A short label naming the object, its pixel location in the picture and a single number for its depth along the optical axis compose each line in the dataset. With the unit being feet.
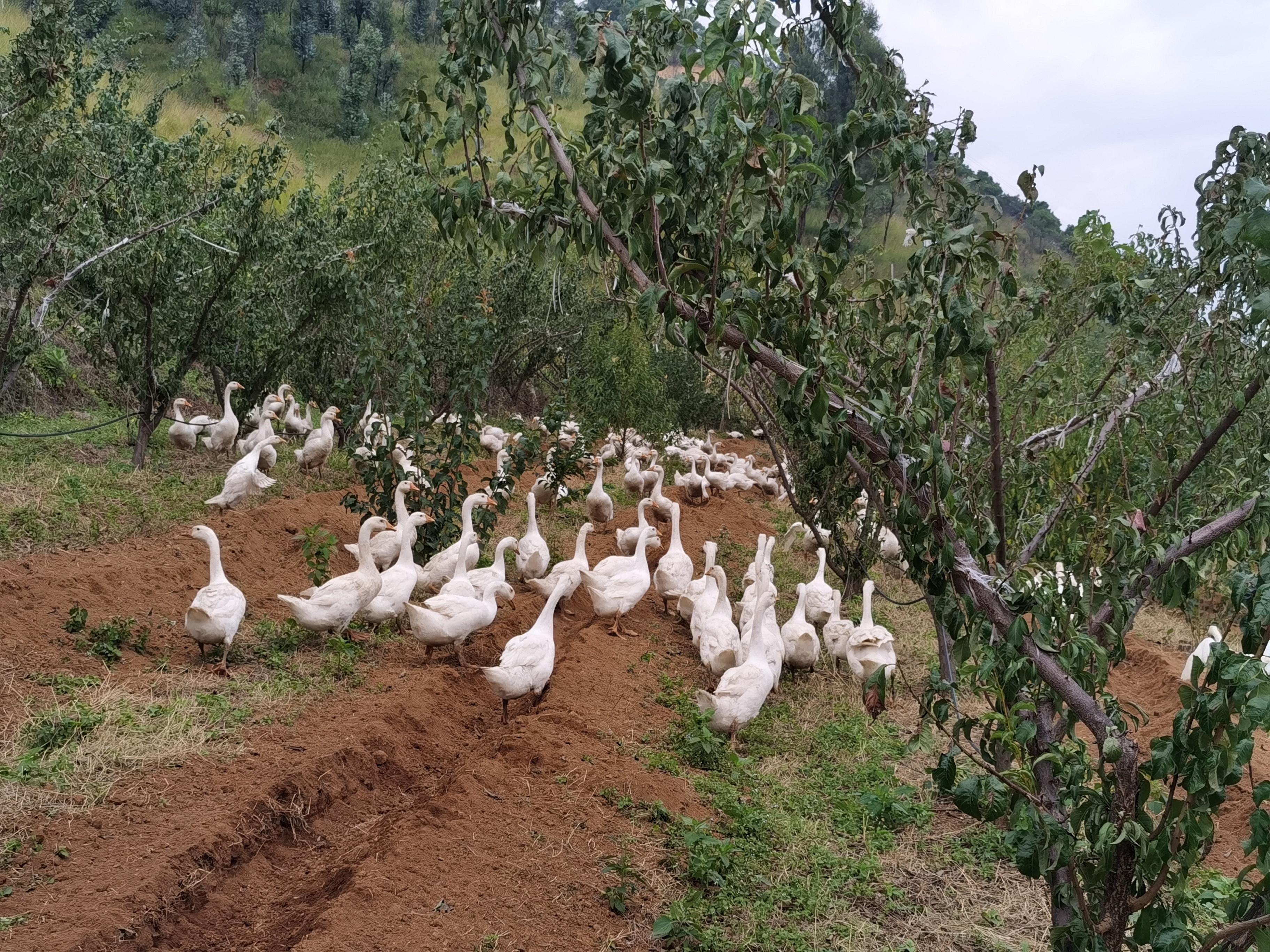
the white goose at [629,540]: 42.93
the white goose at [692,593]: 33.63
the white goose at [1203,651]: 31.30
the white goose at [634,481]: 58.90
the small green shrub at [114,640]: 23.93
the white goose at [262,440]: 44.06
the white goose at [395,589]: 28.94
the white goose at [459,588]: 28.89
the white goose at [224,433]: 47.32
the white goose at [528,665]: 24.23
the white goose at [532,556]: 36.73
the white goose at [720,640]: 28.25
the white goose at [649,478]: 55.72
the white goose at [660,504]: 49.70
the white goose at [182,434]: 46.60
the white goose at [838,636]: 31.37
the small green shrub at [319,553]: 29.89
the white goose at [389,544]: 33.12
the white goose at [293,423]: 53.42
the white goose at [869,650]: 28.73
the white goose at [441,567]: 33.30
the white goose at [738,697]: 24.56
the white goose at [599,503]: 48.91
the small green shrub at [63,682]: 21.39
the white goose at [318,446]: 46.24
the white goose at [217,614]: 24.14
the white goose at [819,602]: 34.45
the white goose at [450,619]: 26.76
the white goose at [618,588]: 33.09
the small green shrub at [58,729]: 18.83
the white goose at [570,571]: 33.55
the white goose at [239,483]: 37.78
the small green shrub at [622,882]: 16.78
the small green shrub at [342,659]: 25.81
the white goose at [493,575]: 30.78
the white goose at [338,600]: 26.73
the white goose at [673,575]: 36.73
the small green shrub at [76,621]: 24.17
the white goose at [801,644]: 30.50
